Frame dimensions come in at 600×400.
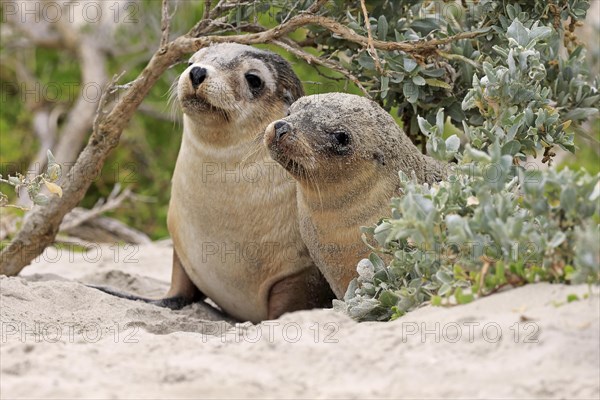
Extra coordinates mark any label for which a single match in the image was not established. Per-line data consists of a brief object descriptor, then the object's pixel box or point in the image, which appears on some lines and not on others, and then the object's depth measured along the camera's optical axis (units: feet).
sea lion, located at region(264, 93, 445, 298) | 29.07
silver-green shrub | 21.45
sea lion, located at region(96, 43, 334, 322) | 33.99
